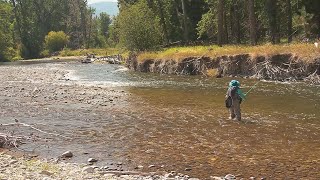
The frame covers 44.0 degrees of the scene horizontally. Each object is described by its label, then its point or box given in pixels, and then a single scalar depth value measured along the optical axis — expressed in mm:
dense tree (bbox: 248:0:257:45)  39750
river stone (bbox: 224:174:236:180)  9048
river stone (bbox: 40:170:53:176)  9258
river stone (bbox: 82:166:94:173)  9662
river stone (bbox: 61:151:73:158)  11227
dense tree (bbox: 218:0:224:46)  43969
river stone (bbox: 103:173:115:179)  9114
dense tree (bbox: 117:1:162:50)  48562
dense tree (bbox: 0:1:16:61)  93406
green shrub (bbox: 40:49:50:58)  108162
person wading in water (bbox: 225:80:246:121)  15500
